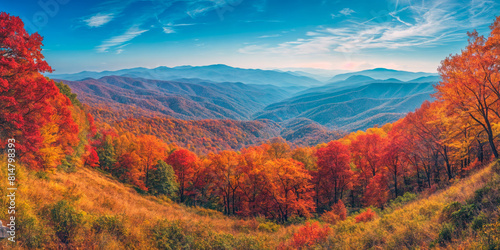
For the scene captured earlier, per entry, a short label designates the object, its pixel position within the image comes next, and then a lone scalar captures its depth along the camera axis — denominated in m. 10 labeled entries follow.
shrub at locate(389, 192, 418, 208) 20.27
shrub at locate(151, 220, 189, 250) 11.11
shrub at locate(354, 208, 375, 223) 17.17
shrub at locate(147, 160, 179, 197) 35.37
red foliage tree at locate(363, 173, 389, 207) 28.89
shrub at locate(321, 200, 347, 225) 22.06
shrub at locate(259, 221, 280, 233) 18.70
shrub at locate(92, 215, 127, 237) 10.54
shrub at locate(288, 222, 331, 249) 12.81
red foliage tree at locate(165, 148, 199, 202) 41.75
